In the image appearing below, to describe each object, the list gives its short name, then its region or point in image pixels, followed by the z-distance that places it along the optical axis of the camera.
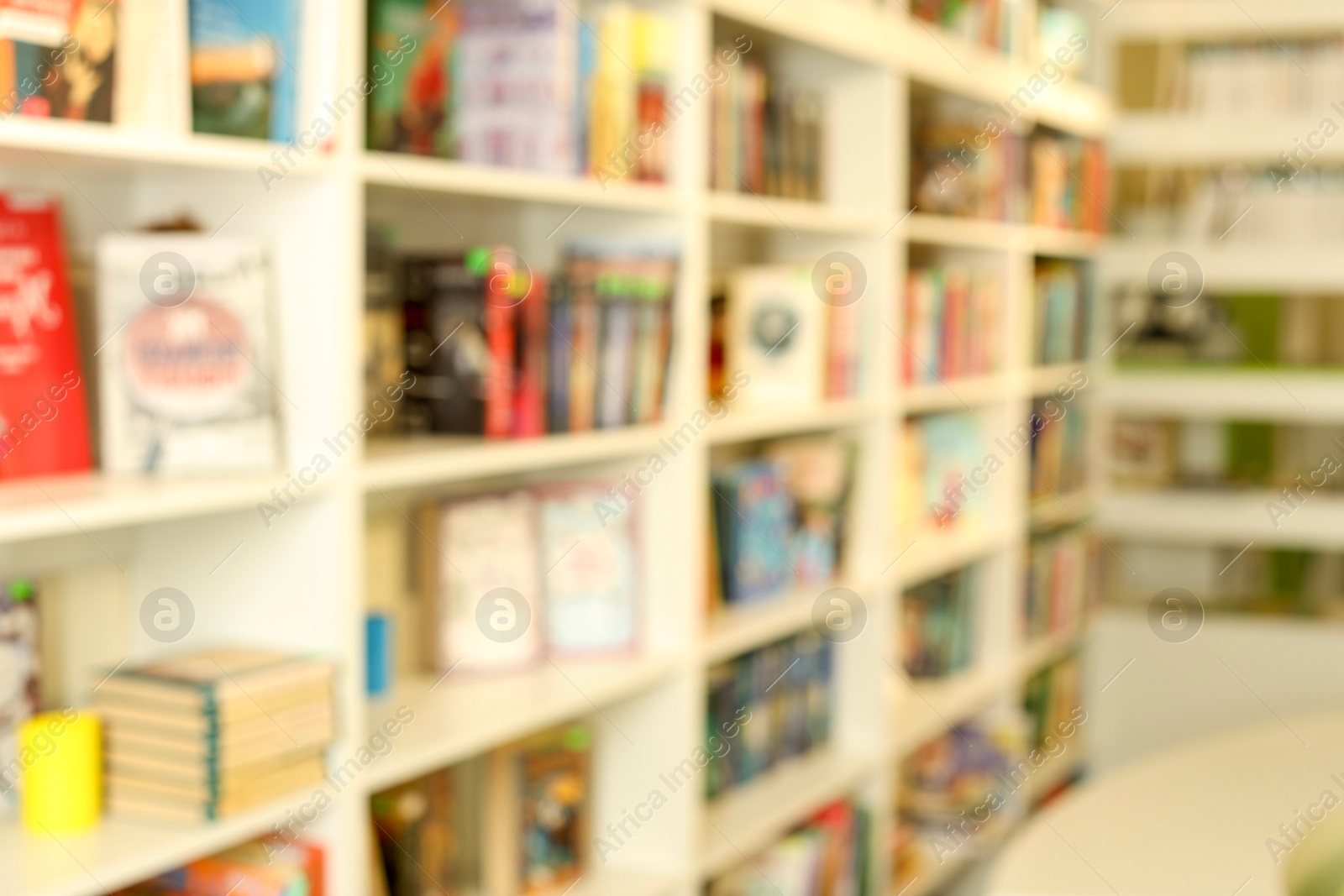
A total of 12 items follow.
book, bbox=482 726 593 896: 2.26
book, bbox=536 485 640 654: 2.41
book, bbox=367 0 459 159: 2.03
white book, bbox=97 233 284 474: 1.76
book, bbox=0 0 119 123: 1.50
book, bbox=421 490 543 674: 2.27
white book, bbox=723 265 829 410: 2.88
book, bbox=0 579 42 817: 1.74
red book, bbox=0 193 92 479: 1.68
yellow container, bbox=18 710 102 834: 1.69
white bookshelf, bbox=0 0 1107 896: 1.77
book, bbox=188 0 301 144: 1.72
